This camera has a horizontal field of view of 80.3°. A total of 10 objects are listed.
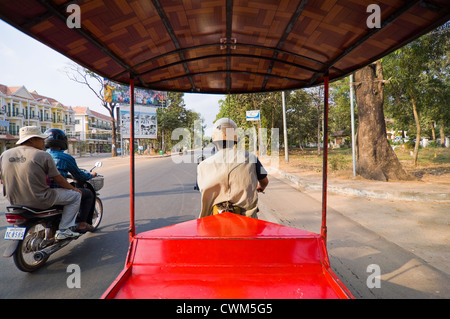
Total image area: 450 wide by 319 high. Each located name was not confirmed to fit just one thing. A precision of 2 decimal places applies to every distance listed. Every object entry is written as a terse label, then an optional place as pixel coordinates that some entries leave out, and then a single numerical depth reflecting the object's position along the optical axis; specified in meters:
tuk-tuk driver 2.46
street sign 16.33
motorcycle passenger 3.02
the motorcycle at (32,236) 2.94
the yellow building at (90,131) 62.84
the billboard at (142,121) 35.91
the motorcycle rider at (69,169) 3.67
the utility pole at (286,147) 17.56
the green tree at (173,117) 43.42
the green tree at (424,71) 11.02
